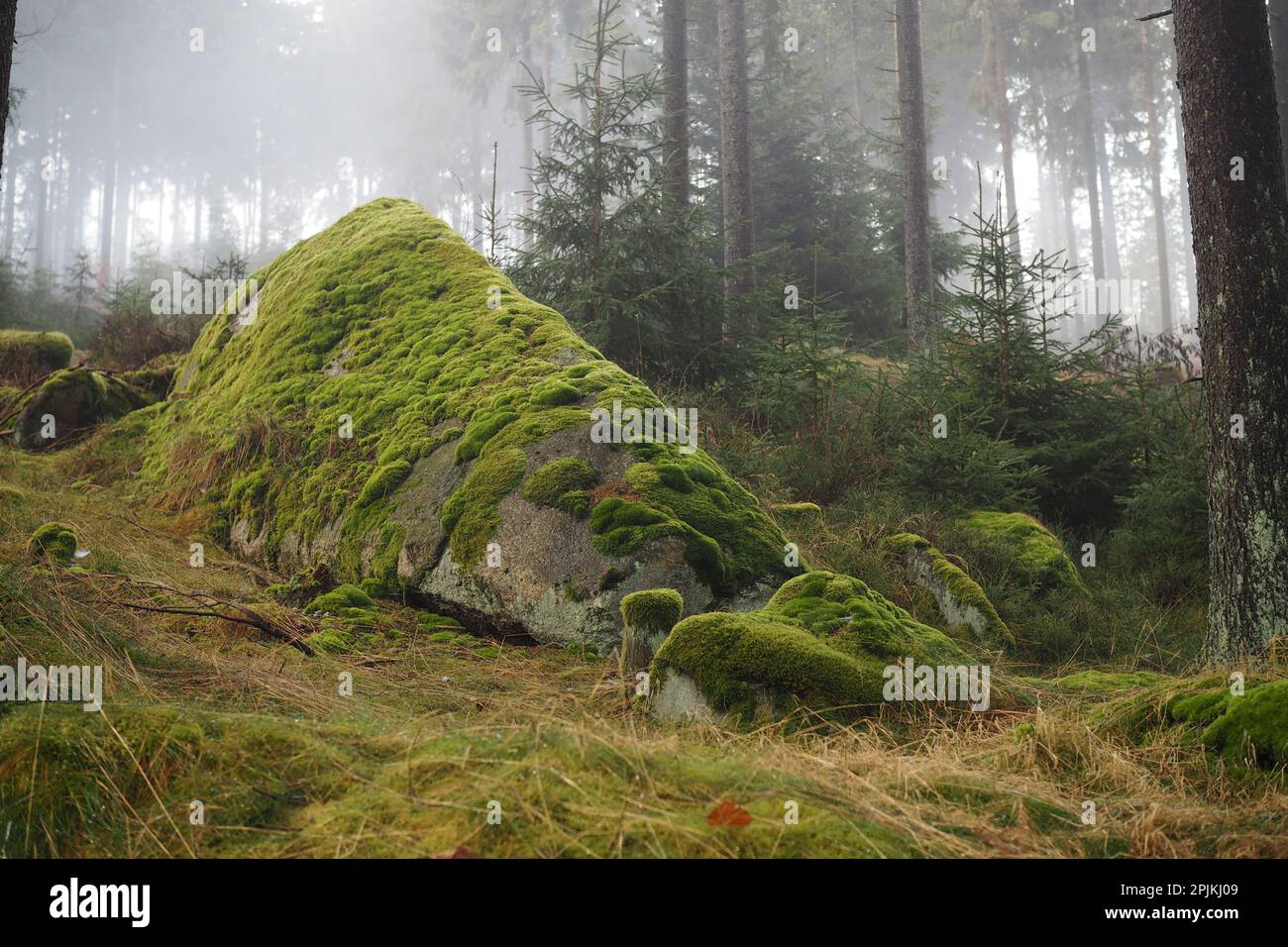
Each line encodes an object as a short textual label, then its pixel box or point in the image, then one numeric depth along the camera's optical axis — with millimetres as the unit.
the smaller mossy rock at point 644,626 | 4051
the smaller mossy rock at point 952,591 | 5750
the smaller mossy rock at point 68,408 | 8547
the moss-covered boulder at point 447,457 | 4836
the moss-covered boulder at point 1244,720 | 3182
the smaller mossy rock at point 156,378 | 9859
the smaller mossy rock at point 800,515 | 6934
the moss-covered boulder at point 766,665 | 3621
